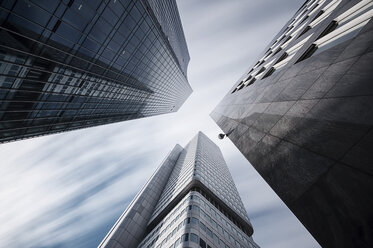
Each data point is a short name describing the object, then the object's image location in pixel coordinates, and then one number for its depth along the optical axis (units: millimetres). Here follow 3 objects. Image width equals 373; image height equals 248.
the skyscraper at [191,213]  31188
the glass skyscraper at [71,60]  17906
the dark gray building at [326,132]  3902
